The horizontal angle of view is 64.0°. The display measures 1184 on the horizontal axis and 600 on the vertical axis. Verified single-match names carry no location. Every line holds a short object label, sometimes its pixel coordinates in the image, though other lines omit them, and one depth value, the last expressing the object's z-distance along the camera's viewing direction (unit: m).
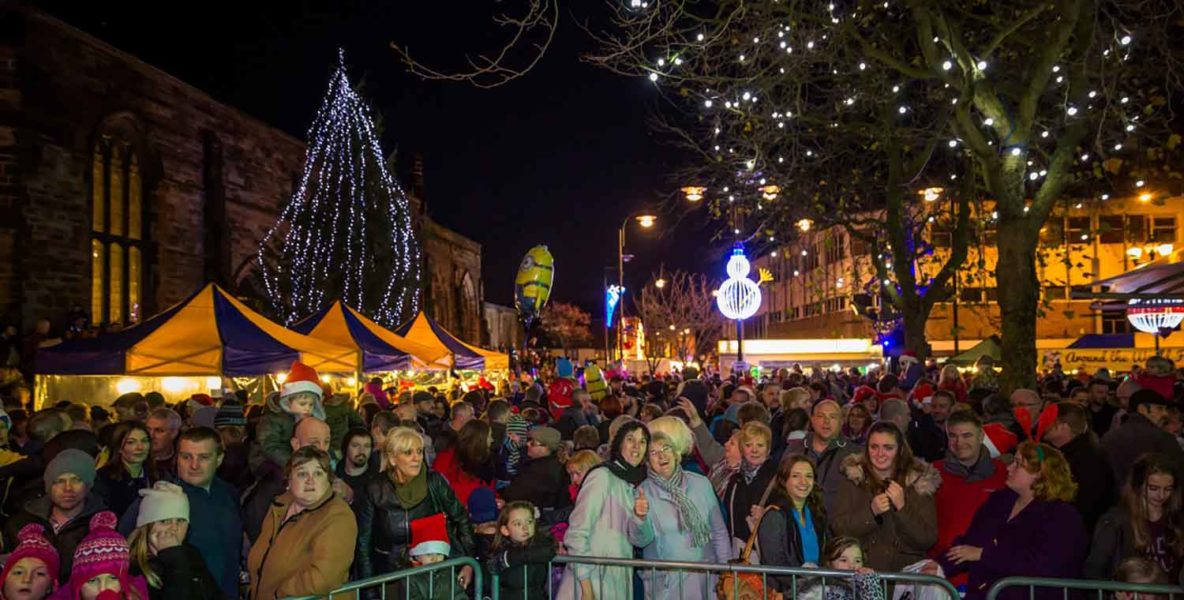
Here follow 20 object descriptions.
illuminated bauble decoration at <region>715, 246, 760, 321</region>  23.11
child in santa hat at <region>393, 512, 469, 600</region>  5.28
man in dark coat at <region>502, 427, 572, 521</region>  7.01
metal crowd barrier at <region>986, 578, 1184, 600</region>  4.38
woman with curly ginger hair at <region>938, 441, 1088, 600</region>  5.30
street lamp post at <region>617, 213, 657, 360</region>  26.71
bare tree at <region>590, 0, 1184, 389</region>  10.34
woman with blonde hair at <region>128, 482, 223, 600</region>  4.73
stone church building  16.55
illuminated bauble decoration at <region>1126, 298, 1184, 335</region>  20.46
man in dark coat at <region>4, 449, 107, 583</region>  5.32
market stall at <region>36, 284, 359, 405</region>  12.70
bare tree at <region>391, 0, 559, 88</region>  8.41
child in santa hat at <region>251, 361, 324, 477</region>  6.89
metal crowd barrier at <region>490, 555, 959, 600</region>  4.70
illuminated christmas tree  27.08
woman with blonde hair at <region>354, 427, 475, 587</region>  5.58
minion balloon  25.28
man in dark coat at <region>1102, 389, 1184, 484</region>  6.99
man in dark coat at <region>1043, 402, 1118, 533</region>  6.73
